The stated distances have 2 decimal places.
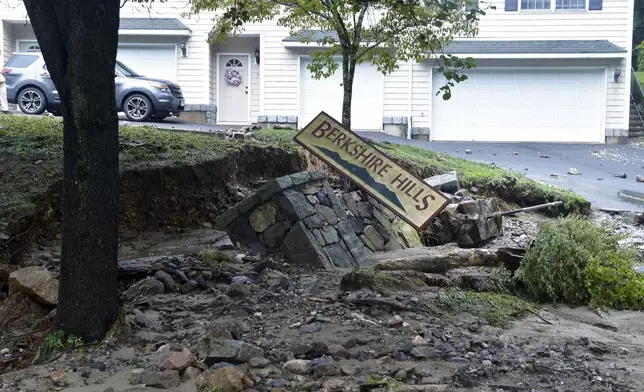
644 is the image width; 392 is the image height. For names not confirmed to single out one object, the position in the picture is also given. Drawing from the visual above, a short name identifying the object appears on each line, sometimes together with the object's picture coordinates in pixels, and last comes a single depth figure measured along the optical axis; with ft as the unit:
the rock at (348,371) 15.92
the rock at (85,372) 16.33
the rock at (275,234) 28.14
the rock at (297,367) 16.05
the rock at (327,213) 29.14
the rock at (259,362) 16.21
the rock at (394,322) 19.55
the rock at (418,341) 17.98
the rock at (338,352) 17.11
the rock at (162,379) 15.33
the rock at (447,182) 43.24
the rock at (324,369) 15.92
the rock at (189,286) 23.24
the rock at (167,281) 23.09
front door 85.20
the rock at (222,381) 14.80
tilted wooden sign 30.63
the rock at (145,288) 22.49
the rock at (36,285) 20.94
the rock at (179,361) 15.83
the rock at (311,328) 19.04
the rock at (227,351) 16.17
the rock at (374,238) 32.30
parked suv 64.13
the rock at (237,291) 22.17
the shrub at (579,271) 24.27
